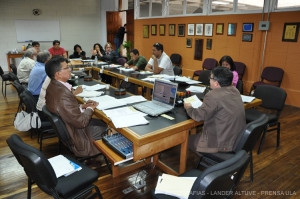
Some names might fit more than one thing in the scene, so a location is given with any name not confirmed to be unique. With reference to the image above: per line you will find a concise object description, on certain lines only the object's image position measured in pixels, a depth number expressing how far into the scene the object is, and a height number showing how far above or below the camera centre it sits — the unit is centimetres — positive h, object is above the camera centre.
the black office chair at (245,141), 186 -78
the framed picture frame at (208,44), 641 +9
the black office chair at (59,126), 200 -72
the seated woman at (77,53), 715 -26
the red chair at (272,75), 495 -58
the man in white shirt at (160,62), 438 -30
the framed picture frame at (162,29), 774 +58
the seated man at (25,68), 444 -47
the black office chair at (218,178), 107 -62
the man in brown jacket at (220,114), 197 -58
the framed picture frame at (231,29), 578 +47
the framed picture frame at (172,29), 740 +56
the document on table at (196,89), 309 -57
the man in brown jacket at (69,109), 202 -59
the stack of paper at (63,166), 171 -94
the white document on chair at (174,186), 148 -93
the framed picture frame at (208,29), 631 +49
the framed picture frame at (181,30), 708 +51
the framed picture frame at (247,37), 551 +26
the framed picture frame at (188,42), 693 +13
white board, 894 +54
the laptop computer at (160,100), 222 -55
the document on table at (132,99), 258 -61
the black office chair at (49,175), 134 -86
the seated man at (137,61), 504 -35
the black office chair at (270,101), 304 -72
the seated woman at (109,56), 648 -31
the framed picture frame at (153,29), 810 +59
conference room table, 178 -71
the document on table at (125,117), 197 -64
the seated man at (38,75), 344 -47
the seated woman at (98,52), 667 -21
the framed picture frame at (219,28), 604 +50
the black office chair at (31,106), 279 -77
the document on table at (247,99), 269 -61
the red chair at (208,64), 612 -44
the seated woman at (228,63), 351 -24
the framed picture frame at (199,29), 656 +51
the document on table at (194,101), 244 -59
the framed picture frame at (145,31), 848 +55
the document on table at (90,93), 282 -61
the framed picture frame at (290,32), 476 +35
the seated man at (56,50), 718 -19
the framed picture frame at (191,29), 678 +52
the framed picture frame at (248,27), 544 +50
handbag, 289 -99
